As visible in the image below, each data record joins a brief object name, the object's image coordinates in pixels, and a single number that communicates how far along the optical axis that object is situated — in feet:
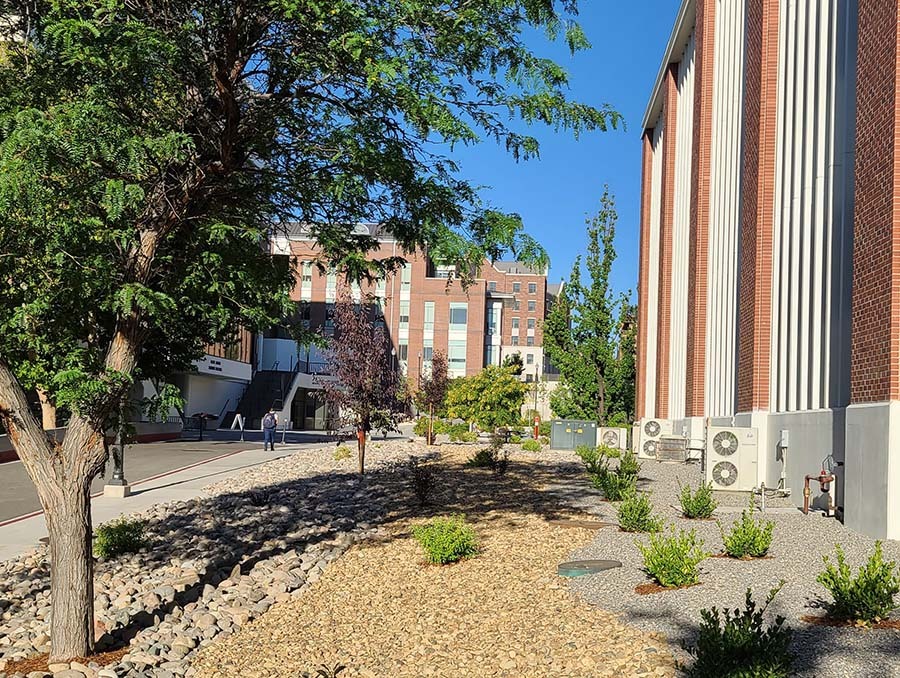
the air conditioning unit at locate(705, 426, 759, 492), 50.08
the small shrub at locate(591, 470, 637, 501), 46.79
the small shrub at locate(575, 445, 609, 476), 57.87
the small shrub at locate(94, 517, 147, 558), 37.04
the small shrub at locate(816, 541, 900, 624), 20.25
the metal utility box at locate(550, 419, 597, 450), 100.94
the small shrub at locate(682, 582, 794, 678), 15.88
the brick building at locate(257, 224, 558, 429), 278.67
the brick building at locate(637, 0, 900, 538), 34.12
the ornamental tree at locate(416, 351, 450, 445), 156.46
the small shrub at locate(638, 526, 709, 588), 25.35
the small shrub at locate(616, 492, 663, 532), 36.42
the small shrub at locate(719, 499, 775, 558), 29.22
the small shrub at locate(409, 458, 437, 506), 49.98
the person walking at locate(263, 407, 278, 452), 107.96
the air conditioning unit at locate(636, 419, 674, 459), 88.58
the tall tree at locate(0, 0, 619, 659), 22.72
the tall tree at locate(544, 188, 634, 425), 114.93
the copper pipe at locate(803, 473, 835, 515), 38.78
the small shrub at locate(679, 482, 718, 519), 40.55
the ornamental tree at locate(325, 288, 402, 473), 72.13
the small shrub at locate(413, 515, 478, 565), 33.12
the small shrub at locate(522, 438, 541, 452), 95.80
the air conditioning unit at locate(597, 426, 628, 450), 104.27
